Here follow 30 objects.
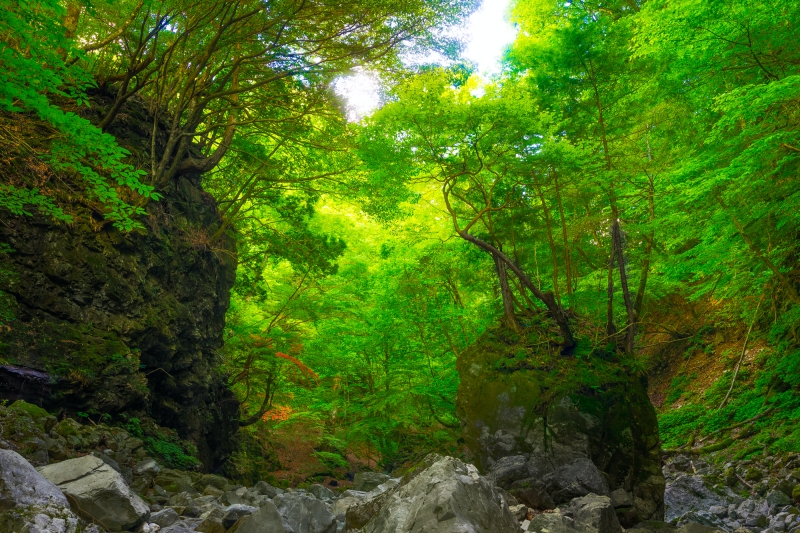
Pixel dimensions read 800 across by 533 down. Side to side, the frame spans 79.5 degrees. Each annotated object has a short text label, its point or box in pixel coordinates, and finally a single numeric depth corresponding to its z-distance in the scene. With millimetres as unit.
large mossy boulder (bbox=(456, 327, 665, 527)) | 7535
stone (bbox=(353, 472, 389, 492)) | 8648
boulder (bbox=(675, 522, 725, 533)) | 5344
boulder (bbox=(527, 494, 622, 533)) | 3849
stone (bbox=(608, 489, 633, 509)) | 7418
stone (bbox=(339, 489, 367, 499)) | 6508
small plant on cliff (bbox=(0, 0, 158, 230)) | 3818
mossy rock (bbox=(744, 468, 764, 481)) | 9125
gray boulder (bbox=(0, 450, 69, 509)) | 2721
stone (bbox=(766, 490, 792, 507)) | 7651
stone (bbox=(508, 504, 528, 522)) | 5430
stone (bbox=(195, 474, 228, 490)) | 6684
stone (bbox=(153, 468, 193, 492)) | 5906
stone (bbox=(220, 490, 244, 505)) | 5555
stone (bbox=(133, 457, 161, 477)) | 5812
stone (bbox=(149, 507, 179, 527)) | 4043
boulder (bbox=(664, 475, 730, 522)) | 8820
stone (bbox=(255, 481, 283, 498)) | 6798
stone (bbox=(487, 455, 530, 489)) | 7582
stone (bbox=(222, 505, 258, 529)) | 4359
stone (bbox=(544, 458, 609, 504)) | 7160
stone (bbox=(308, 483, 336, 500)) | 7069
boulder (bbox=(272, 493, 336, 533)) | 4219
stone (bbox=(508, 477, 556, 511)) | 6941
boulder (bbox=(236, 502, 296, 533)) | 3797
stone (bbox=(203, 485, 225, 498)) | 6203
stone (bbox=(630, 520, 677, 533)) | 6146
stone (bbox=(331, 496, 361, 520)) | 5087
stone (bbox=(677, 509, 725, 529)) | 7152
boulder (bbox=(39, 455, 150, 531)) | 3344
